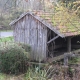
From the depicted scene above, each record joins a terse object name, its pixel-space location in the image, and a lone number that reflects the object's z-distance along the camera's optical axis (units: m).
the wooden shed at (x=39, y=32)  12.45
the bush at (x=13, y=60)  11.45
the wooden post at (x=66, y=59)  10.31
